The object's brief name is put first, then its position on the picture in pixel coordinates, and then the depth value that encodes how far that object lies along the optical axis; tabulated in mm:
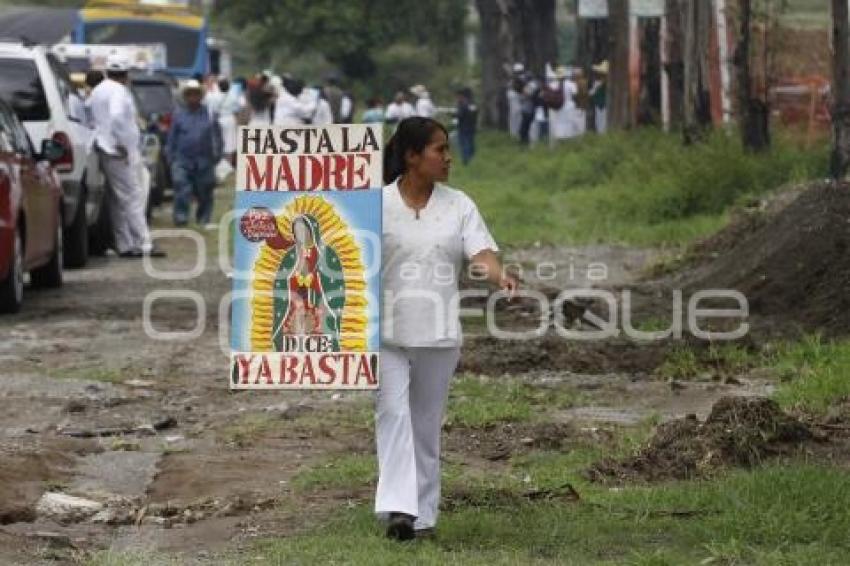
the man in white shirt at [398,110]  55509
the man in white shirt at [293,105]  39219
